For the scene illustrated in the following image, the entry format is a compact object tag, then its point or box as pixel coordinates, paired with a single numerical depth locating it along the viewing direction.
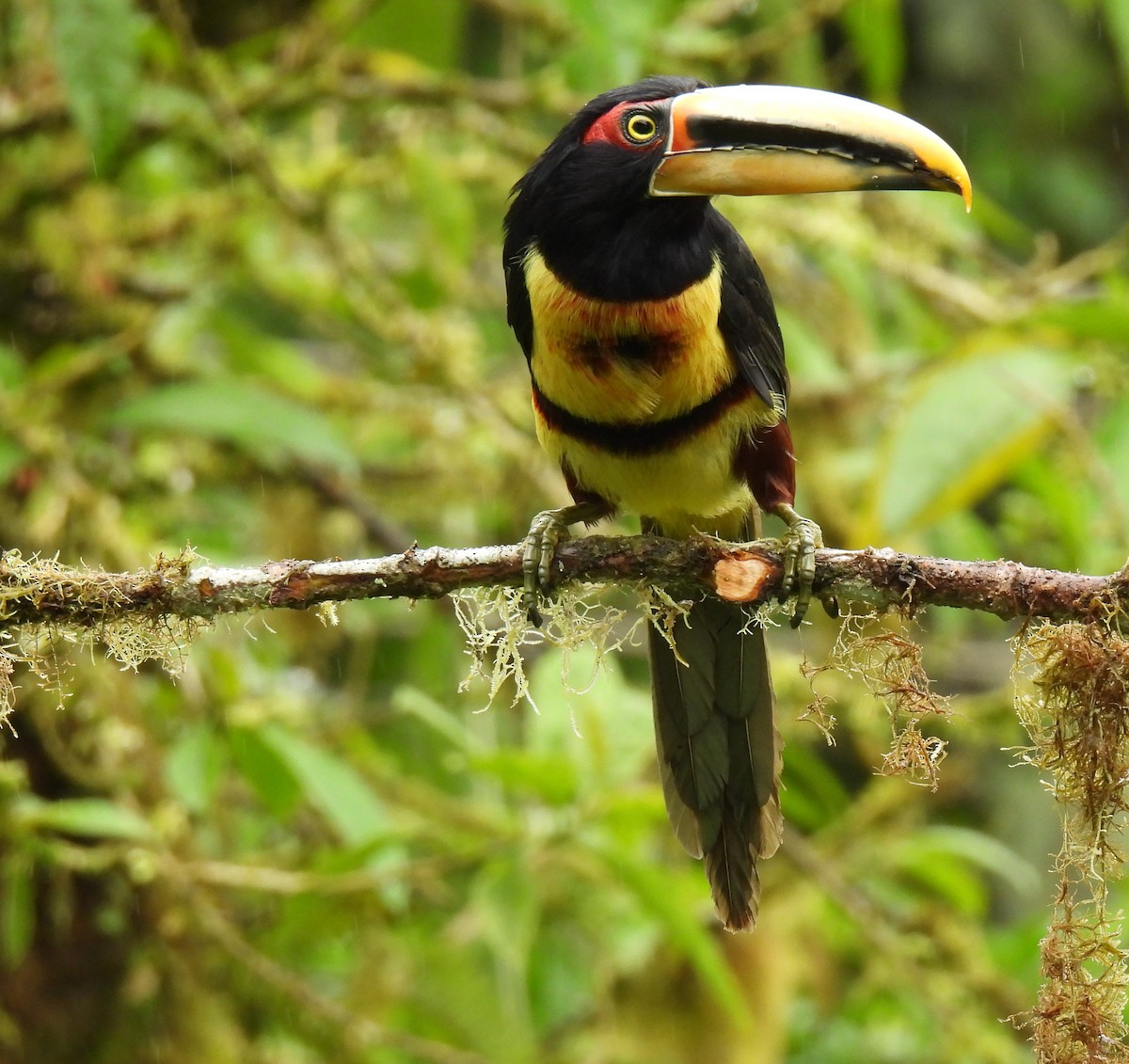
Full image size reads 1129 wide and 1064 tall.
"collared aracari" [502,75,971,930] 5.33
